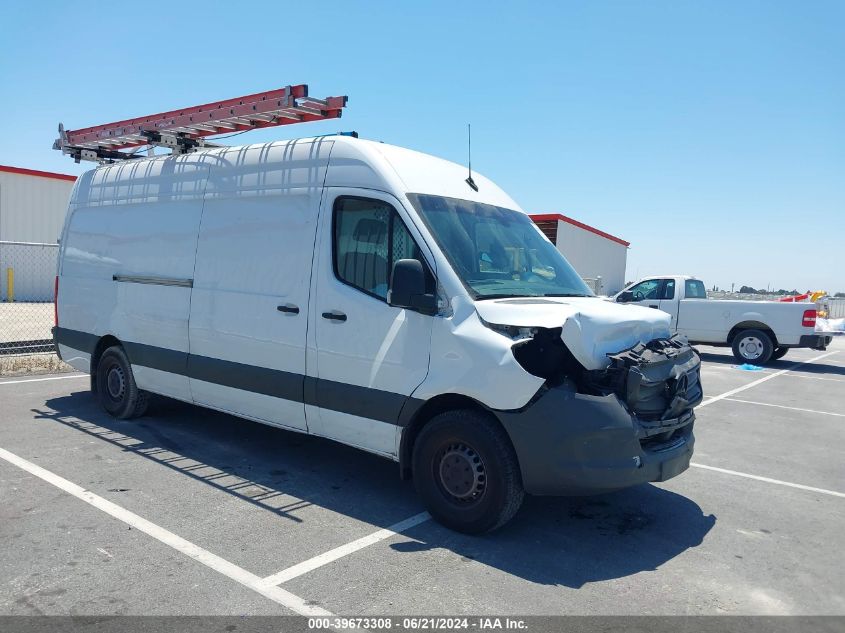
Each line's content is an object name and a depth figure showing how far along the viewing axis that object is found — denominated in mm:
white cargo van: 4078
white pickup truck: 14227
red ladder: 5891
